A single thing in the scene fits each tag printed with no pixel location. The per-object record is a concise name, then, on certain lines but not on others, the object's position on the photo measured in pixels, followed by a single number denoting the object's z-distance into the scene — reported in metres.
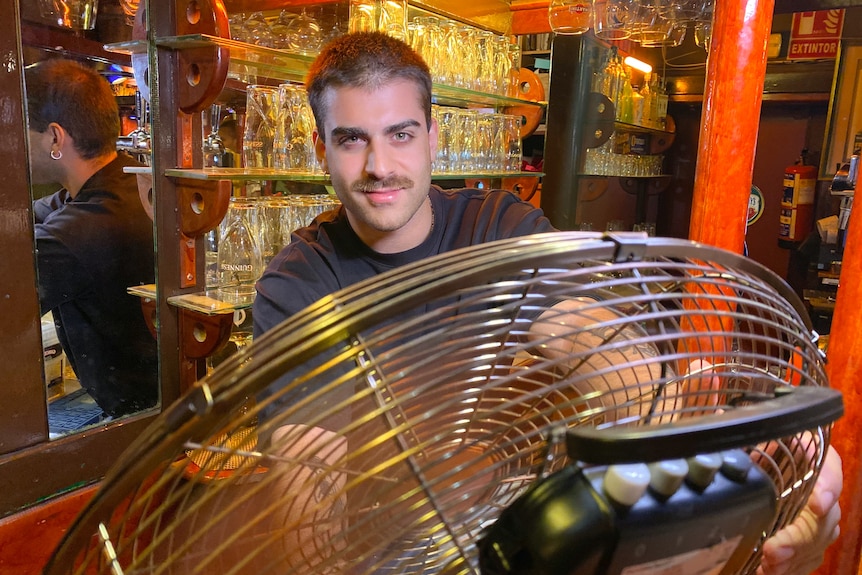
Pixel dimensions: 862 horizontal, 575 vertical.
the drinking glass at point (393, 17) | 1.83
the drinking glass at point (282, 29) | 1.71
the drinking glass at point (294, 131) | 1.67
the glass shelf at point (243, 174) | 1.43
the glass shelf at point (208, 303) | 1.49
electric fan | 0.28
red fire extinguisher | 2.76
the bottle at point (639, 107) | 3.05
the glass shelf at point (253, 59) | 1.41
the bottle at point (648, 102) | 3.15
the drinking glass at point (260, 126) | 1.66
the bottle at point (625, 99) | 2.91
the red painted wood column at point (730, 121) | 1.10
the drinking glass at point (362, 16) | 1.78
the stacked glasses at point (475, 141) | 2.11
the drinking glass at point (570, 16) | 2.23
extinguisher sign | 2.95
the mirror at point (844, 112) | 2.76
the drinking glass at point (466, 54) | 2.18
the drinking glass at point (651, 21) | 1.86
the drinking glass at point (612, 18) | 1.95
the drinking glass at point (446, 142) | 2.09
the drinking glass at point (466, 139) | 2.14
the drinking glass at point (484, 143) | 2.23
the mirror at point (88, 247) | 1.30
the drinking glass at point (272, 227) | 1.67
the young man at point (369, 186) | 1.13
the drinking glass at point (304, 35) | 1.73
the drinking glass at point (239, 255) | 1.64
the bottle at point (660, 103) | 3.28
